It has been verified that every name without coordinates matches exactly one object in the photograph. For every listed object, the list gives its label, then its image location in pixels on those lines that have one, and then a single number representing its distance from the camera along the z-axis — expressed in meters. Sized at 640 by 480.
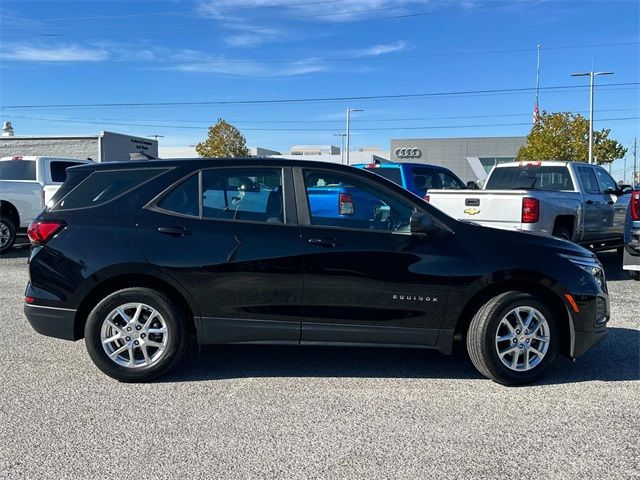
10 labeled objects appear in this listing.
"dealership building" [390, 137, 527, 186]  56.75
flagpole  45.34
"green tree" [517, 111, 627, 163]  41.09
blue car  11.38
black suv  4.41
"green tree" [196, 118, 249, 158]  58.41
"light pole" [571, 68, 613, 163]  33.06
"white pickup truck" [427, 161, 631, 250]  8.42
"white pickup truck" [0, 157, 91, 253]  11.98
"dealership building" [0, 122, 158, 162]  23.47
